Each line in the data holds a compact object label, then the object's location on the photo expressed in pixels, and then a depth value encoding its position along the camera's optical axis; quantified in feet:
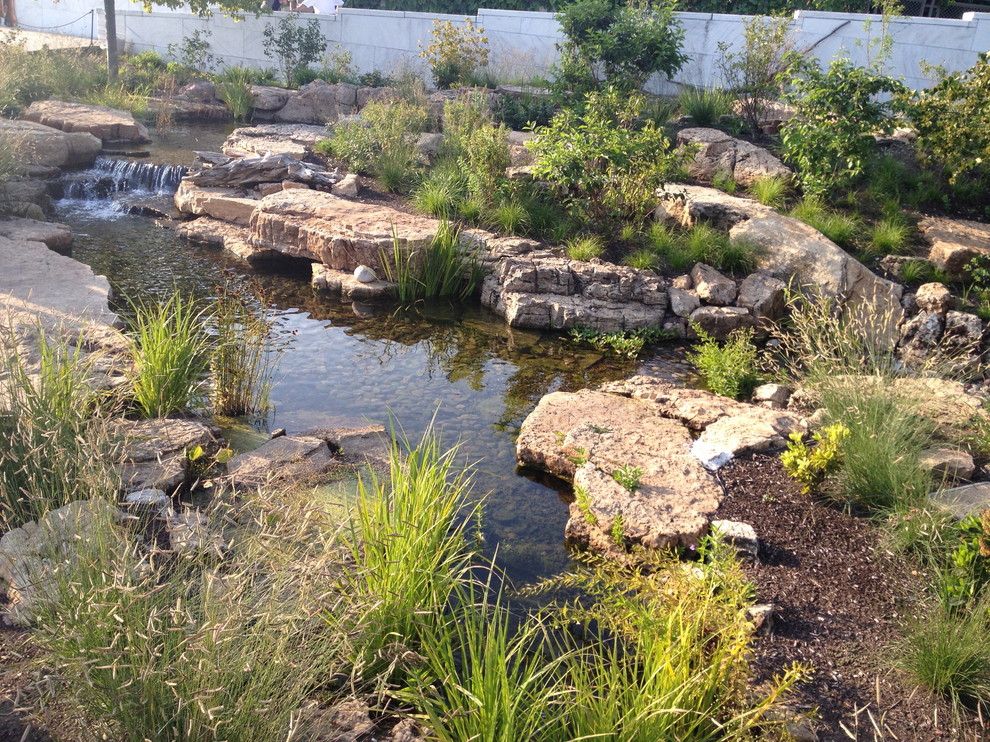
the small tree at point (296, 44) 62.13
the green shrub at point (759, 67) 38.11
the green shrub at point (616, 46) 40.93
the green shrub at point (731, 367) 20.99
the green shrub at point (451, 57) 50.52
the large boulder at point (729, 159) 33.27
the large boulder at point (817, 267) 26.14
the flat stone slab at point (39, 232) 25.99
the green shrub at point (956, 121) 29.09
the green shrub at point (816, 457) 14.79
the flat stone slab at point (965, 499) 13.46
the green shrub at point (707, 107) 37.83
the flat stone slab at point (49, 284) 19.63
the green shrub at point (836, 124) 29.58
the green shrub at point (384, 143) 34.45
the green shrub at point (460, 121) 34.78
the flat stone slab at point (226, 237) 29.58
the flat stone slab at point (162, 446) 13.30
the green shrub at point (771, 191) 30.89
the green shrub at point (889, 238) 28.43
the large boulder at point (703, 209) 29.40
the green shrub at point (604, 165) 28.04
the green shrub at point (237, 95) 52.85
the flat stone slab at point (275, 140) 39.70
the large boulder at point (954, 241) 27.32
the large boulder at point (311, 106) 53.26
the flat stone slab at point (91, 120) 41.86
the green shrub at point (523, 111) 41.98
